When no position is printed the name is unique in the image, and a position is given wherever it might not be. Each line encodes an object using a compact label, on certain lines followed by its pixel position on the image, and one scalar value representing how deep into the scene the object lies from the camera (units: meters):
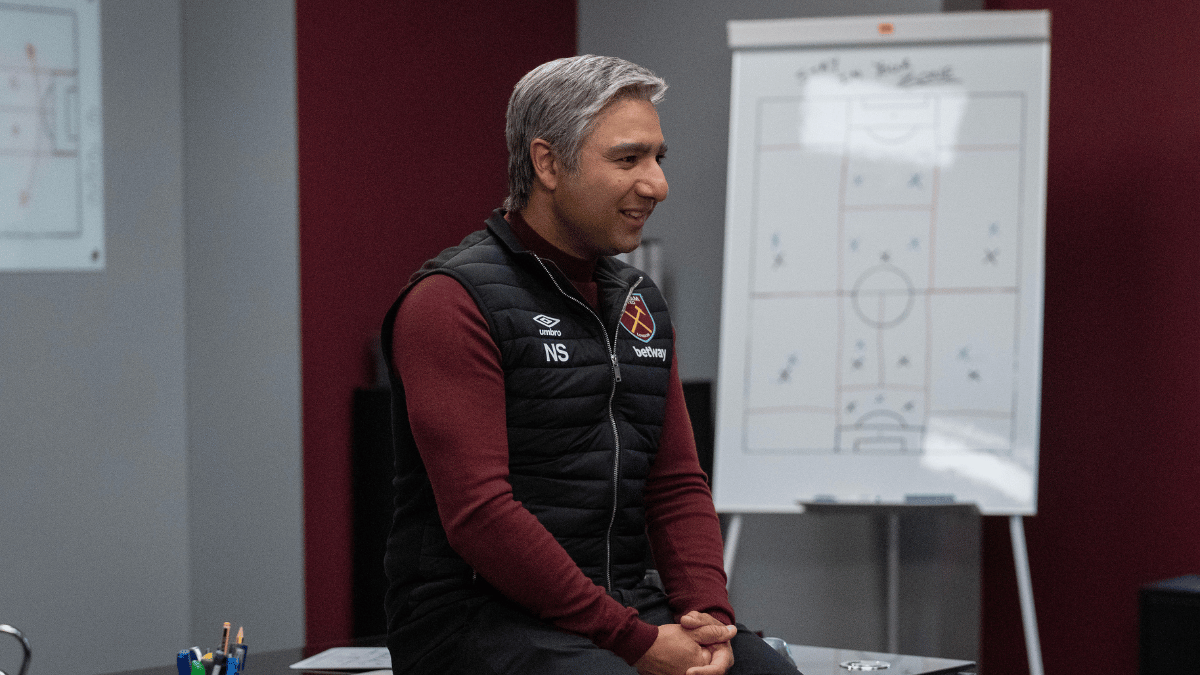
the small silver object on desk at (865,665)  5.93
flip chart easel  6.92
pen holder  5.74
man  5.56
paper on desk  5.99
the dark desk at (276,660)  5.98
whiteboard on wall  7.07
